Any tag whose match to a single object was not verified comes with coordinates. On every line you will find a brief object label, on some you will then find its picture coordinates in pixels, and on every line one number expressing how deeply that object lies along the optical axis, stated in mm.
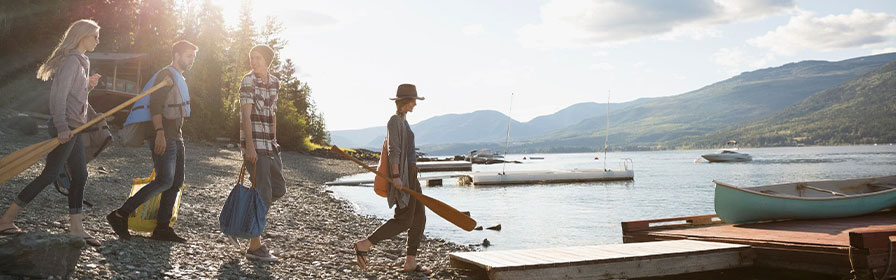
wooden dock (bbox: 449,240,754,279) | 6242
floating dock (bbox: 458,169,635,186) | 39844
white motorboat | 100562
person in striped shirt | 6211
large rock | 4461
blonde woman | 5660
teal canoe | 10398
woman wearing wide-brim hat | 6410
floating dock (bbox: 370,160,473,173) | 55375
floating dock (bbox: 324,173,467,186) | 31653
